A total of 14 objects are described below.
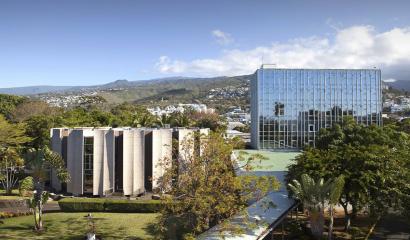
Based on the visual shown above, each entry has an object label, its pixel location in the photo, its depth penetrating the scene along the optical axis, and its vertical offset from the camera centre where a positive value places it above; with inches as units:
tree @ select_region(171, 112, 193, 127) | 2497.5 +18.3
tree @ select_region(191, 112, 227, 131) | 3467.3 +9.6
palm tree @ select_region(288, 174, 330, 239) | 1019.3 -183.0
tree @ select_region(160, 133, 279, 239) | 906.1 -143.9
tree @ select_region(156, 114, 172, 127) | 2348.1 +23.1
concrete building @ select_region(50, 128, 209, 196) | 1577.1 -136.5
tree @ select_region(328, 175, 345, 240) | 971.9 -155.2
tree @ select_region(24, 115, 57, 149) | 2224.2 -30.9
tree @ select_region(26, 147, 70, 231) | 1112.8 -158.0
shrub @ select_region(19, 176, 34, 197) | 1200.2 -181.1
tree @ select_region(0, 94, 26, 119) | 3622.0 +197.2
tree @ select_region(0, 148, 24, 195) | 1635.6 -160.4
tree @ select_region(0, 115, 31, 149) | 1877.5 -55.5
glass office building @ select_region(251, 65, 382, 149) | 2412.6 +138.9
